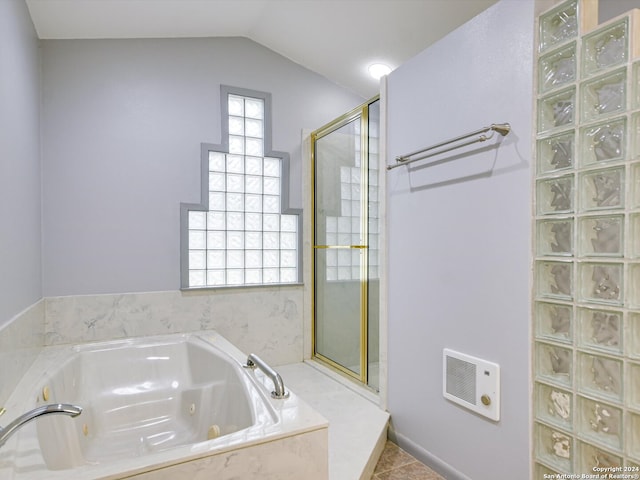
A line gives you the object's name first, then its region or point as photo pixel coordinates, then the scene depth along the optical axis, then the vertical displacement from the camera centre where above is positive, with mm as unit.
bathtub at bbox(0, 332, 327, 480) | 1192 -734
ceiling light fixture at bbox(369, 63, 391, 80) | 2786 +1199
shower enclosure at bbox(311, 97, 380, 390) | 2514 -37
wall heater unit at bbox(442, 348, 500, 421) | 1568 -604
